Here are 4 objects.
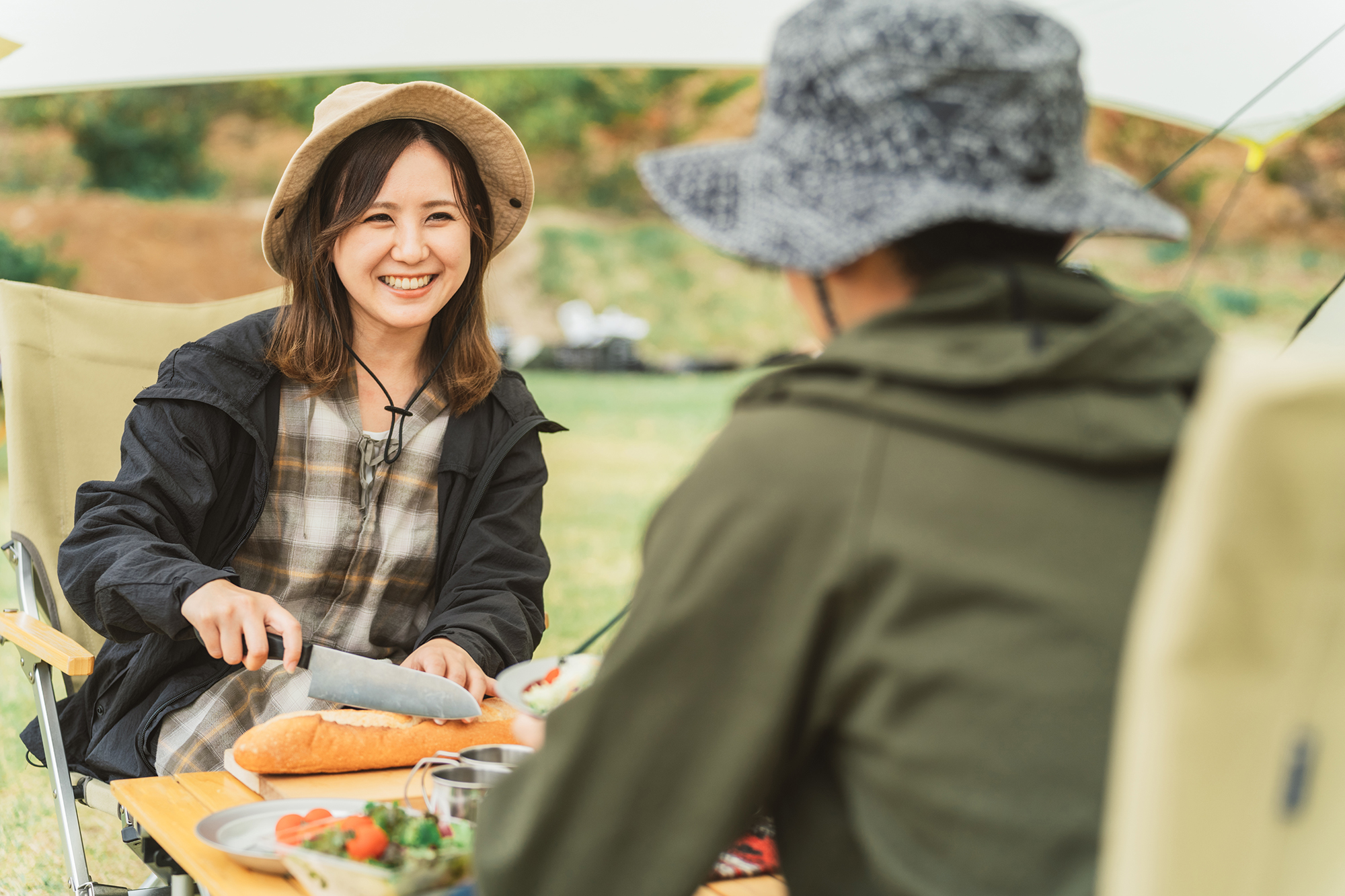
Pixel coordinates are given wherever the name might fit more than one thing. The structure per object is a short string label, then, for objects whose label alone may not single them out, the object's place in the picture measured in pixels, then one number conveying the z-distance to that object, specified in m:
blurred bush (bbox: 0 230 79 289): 9.71
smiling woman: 1.67
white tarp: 3.01
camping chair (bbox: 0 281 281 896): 2.11
